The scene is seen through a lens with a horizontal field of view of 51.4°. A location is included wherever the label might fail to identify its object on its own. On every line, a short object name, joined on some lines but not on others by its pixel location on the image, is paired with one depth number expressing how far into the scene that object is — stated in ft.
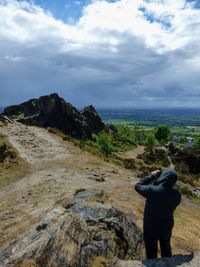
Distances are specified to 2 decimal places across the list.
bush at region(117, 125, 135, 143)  277.33
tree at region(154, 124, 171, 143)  274.81
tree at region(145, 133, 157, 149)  240.53
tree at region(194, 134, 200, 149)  248.35
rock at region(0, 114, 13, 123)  118.46
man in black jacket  19.49
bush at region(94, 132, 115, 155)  136.13
